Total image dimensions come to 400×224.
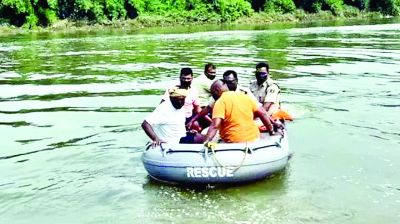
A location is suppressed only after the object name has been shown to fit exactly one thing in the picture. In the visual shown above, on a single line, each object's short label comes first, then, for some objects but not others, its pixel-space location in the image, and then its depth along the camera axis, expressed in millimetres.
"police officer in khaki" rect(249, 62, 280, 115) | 10531
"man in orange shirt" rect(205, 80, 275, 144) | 8125
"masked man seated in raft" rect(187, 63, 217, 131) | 11539
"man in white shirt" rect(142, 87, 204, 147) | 8367
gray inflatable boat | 7934
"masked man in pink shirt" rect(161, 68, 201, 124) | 10031
